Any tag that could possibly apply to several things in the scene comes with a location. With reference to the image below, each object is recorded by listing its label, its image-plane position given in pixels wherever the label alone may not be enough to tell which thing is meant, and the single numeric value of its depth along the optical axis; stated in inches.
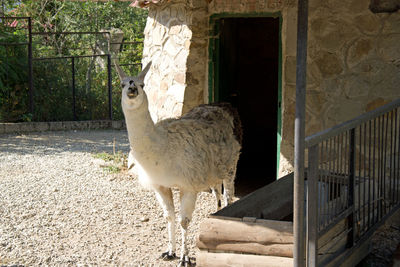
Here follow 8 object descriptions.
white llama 169.8
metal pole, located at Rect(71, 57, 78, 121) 449.4
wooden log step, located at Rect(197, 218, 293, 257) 138.3
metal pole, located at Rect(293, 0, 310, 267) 117.0
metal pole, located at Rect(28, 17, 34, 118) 431.8
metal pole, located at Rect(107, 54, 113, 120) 458.3
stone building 215.0
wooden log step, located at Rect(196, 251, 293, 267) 136.9
